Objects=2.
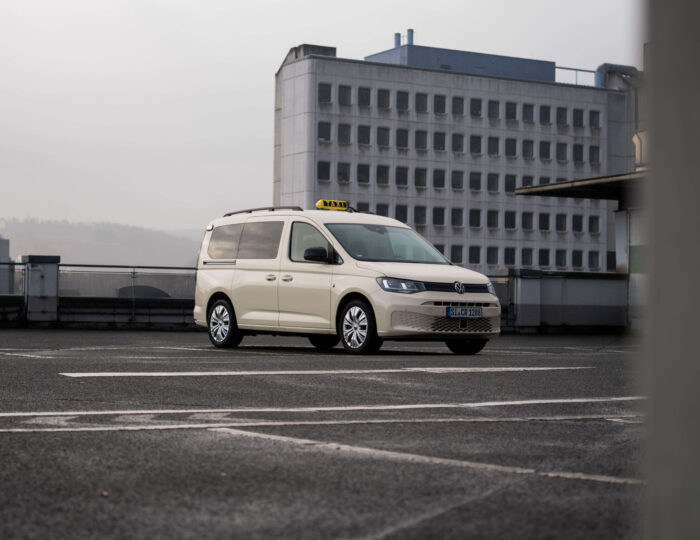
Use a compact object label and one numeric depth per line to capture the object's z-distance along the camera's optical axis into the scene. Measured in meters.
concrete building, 99.25
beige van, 14.82
